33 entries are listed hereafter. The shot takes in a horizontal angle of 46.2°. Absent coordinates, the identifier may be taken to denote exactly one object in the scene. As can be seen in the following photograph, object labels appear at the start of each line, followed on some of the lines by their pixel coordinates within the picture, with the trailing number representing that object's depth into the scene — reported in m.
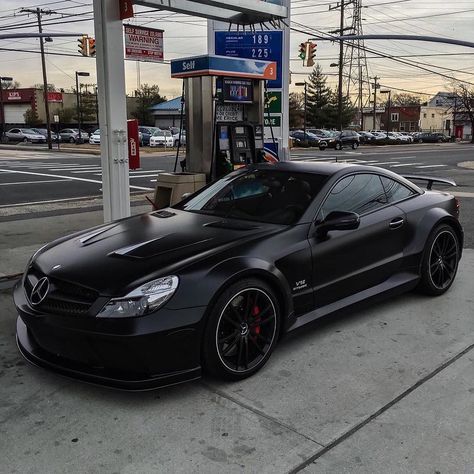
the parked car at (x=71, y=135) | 54.41
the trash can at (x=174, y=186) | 8.28
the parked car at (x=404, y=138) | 65.25
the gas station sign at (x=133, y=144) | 7.11
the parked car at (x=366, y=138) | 57.66
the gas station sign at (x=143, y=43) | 7.15
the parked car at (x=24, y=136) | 55.06
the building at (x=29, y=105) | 76.94
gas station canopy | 7.41
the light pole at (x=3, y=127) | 58.48
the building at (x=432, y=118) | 123.31
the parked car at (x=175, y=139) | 44.14
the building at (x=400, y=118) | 120.75
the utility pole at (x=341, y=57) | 54.25
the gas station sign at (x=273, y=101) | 10.09
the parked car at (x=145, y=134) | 45.59
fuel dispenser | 8.46
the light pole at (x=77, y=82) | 52.38
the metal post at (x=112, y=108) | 6.45
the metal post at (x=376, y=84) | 92.01
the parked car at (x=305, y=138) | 47.44
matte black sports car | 3.21
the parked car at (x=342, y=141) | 43.09
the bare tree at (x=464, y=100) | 68.36
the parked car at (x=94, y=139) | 46.91
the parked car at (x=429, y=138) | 73.81
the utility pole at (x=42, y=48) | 40.38
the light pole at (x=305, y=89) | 72.81
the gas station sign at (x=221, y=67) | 8.24
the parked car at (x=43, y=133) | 55.96
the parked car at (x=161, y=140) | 43.25
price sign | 9.77
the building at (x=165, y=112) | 65.93
